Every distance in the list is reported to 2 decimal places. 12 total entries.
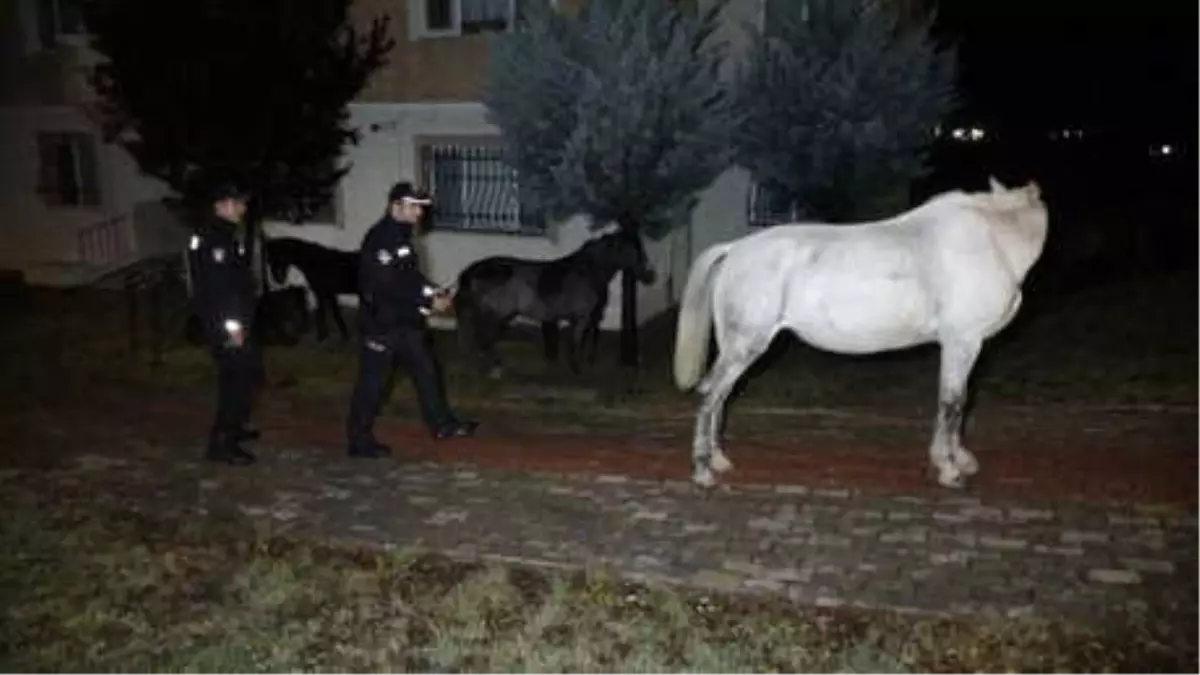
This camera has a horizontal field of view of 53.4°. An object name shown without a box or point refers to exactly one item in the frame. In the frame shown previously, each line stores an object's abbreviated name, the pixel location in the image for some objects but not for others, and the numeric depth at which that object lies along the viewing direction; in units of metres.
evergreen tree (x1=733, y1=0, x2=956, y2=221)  13.71
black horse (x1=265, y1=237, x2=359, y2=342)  16.50
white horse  8.22
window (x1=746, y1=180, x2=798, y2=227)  16.23
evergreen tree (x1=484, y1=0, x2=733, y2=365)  13.35
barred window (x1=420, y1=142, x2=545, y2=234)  18.41
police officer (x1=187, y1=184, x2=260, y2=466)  9.02
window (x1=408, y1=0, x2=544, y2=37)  18.22
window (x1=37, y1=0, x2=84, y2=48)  22.86
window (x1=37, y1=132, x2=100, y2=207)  23.42
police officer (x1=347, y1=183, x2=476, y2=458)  9.24
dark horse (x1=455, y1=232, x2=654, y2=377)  14.00
